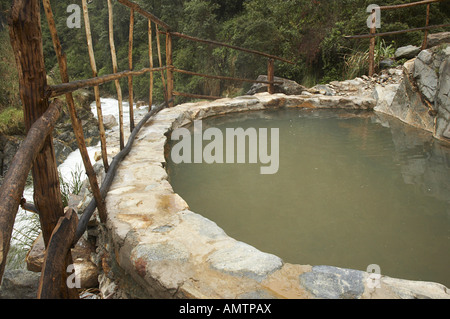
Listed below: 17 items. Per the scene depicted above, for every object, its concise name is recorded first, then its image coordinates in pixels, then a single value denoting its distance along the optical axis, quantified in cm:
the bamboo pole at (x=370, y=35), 521
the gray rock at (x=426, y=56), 376
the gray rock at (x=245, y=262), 129
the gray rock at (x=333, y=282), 118
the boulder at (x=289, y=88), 603
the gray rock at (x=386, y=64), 602
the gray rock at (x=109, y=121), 850
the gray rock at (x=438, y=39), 564
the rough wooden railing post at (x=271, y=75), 546
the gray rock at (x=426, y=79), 368
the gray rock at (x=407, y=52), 614
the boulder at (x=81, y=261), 174
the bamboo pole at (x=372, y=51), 535
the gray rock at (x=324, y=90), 546
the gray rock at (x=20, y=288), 170
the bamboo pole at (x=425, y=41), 497
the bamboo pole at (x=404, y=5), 445
